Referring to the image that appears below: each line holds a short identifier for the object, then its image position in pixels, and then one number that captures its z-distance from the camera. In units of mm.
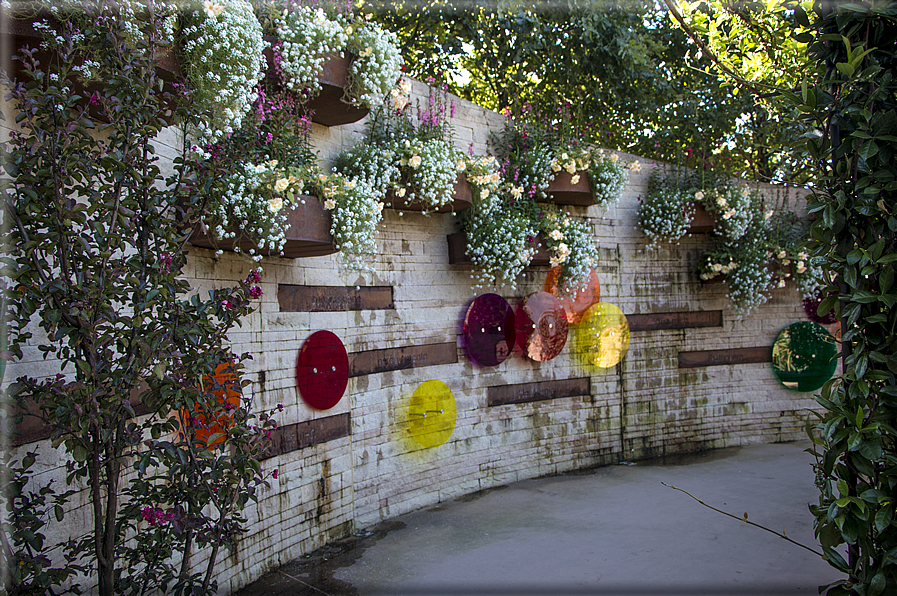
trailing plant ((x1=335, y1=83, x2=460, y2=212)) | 4270
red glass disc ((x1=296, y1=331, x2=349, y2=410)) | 4070
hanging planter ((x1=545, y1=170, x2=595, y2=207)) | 5520
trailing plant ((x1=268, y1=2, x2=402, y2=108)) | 3584
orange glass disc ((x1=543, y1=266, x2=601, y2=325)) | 5949
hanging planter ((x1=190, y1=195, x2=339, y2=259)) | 3334
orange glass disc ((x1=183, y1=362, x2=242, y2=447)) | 2383
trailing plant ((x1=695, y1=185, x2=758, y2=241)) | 6484
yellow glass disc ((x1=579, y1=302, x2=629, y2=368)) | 6266
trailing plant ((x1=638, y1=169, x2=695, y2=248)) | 6375
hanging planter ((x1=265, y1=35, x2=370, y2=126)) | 3723
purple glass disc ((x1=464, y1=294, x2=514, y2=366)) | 5348
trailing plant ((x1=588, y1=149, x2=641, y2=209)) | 5637
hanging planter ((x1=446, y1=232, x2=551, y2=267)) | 5094
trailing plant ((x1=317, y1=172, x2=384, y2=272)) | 3533
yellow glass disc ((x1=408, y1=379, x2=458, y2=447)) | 4871
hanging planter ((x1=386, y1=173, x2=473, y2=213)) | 4547
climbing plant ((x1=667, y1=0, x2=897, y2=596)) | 1920
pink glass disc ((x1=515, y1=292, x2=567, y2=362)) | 5730
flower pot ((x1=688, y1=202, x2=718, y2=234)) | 6590
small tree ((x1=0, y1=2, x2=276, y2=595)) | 1968
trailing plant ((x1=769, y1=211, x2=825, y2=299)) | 6945
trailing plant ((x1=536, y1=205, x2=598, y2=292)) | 5246
